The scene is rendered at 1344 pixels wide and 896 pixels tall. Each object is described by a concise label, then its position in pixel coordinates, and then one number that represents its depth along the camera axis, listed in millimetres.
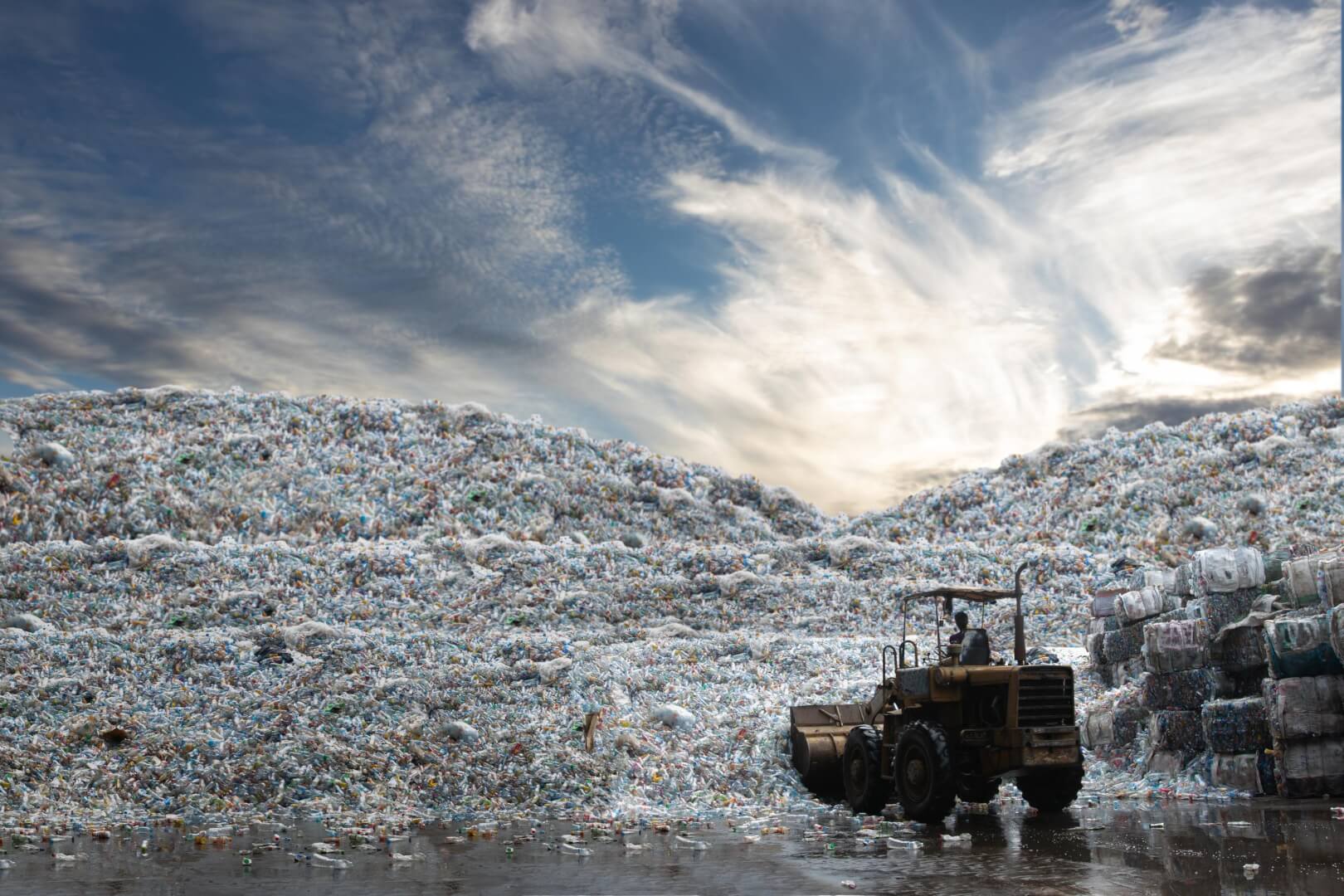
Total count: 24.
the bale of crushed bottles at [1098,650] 16297
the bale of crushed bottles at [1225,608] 13125
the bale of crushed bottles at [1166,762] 12891
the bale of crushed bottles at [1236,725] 11922
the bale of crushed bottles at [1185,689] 12781
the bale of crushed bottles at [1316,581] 11438
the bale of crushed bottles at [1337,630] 10844
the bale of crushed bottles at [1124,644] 15656
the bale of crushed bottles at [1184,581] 13992
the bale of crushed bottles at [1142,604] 15195
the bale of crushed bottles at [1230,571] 13164
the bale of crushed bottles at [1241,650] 12352
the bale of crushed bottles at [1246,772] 11727
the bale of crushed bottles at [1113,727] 14086
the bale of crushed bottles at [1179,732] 12852
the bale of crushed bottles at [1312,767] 11195
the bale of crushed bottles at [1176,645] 13164
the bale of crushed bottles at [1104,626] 16125
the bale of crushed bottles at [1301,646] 11281
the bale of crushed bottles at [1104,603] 16328
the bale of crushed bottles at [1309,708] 11148
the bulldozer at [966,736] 10328
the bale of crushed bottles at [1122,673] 15625
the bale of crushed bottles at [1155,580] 14891
